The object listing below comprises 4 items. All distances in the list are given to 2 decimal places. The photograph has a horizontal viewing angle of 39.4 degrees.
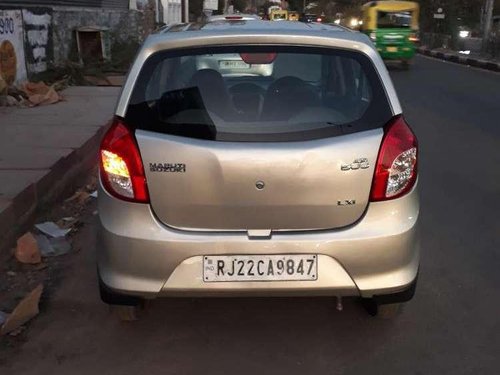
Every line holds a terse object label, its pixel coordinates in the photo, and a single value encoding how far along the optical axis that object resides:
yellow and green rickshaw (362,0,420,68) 24.47
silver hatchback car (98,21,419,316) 3.30
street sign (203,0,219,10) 44.31
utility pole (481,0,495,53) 29.94
